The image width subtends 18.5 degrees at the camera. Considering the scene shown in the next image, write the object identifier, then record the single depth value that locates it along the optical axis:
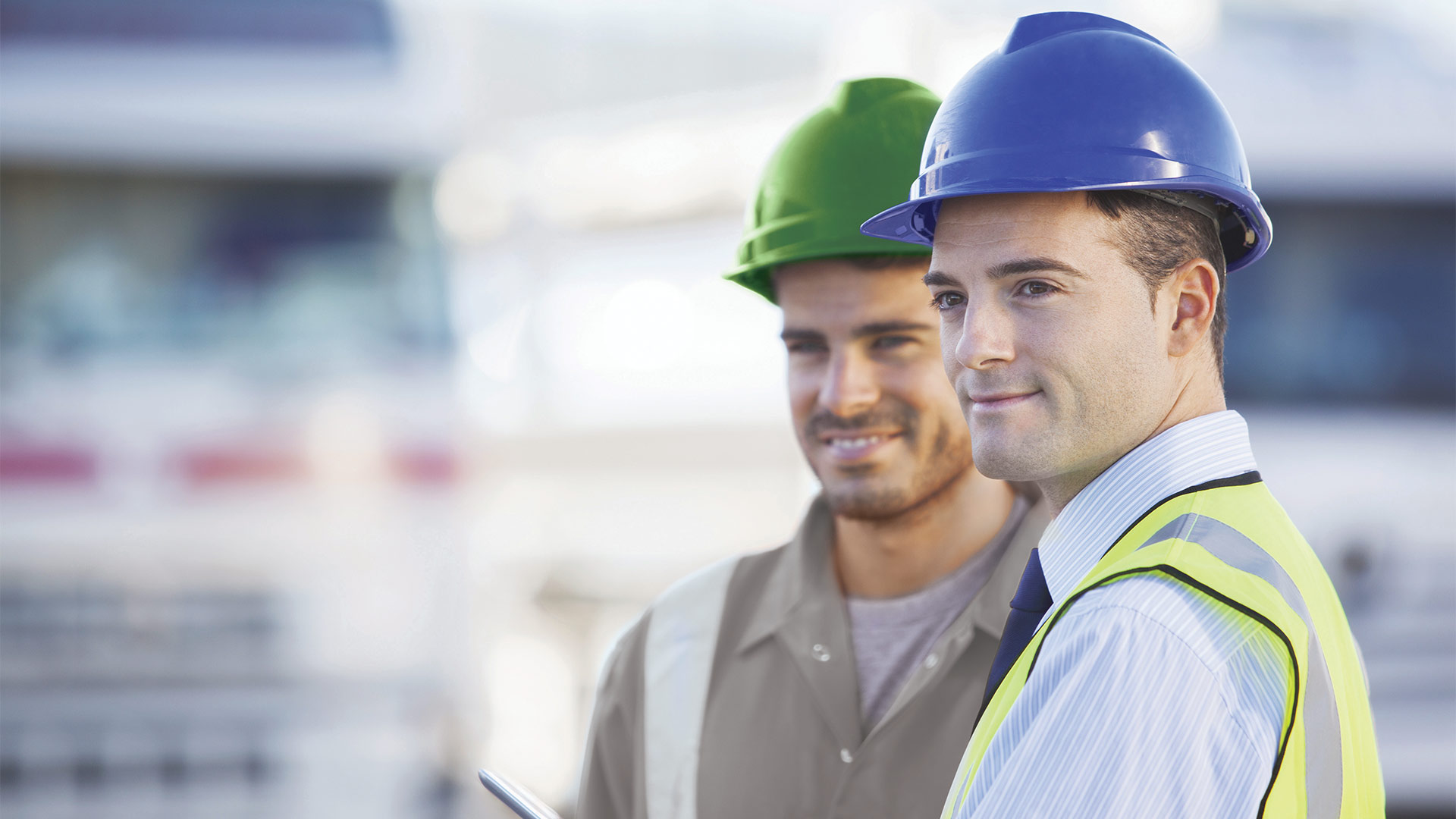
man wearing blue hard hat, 2.76
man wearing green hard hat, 3.17
